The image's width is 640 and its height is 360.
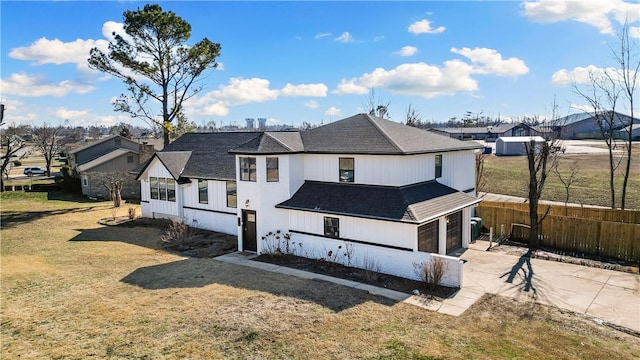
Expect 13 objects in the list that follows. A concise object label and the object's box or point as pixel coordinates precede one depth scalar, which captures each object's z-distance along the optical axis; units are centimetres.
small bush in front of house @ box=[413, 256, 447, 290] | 1391
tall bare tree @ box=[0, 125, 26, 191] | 3913
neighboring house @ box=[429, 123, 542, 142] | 8791
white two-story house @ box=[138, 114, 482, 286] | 1543
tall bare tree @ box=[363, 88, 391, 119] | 4864
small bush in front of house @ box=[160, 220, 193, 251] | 2044
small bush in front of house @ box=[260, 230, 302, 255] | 1808
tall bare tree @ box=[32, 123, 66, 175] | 5325
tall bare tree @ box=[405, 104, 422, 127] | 4750
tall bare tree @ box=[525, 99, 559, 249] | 1842
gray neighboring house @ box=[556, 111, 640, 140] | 9112
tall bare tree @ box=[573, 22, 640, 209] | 2158
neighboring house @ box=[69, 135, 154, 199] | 3628
